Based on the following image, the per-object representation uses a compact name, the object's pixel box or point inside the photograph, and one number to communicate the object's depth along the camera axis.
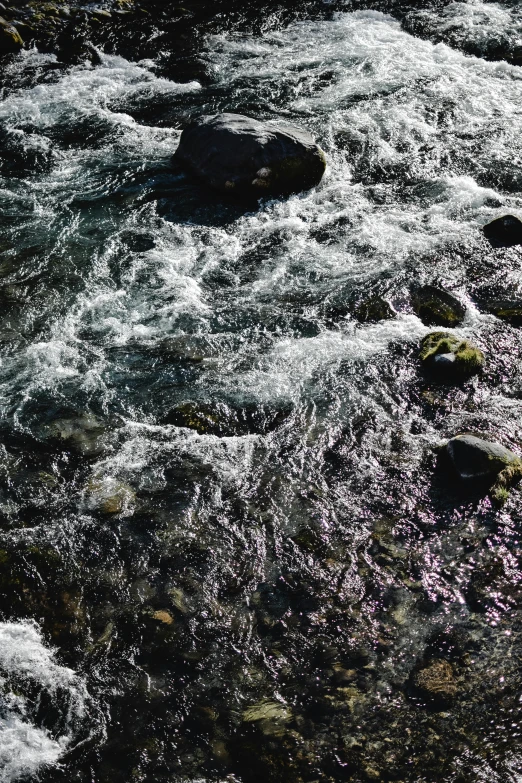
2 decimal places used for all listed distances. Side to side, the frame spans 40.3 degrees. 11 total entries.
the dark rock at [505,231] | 9.88
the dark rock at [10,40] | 16.30
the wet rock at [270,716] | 5.01
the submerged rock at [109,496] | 6.56
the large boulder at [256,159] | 10.79
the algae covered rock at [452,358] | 7.77
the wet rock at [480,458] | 6.55
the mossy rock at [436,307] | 8.63
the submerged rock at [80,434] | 7.14
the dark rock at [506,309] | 8.57
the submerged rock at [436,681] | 5.14
